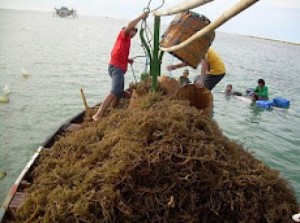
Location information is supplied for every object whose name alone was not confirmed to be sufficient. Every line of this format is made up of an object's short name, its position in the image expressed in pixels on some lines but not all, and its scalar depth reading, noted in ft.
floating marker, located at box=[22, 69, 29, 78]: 68.30
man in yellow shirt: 27.14
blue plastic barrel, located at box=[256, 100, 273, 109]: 54.49
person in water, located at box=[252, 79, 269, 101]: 55.31
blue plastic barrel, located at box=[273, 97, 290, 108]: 56.51
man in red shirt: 21.71
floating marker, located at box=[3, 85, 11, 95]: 51.59
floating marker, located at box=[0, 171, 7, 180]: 25.84
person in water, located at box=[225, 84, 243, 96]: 62.18
